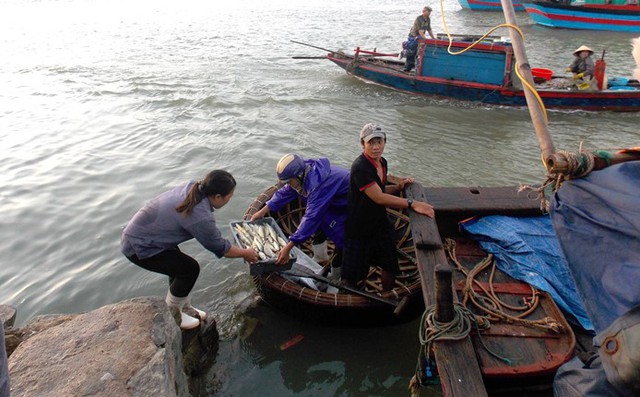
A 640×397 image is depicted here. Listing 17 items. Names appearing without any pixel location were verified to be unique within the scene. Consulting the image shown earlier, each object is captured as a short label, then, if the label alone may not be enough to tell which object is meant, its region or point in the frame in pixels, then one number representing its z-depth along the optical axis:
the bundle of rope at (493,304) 3.27
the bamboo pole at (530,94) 2.77
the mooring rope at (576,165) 2.13
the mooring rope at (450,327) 2.92
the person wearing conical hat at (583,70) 11.24
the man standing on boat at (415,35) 12.66
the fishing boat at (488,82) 11.08
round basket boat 4.34
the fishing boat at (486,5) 28.67
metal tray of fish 4.42
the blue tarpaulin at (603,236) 1.78
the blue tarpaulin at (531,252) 3.58
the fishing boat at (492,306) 2.91
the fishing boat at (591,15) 21.64
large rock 3.15
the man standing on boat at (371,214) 3.85
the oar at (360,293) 4.22
